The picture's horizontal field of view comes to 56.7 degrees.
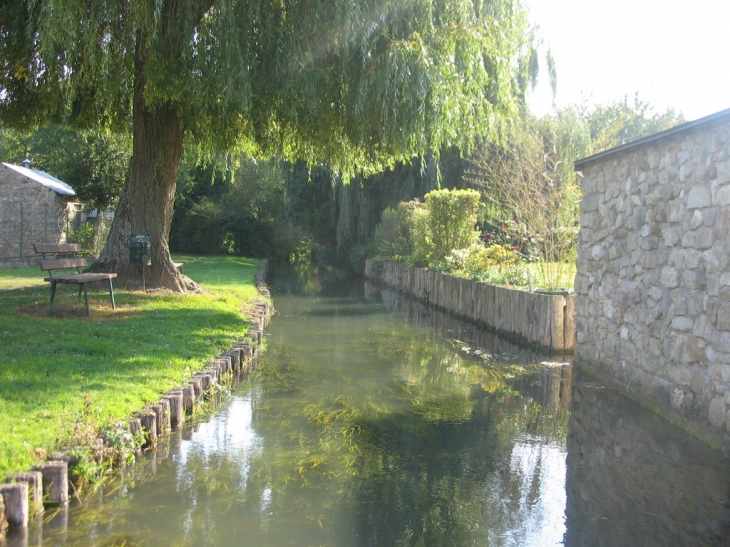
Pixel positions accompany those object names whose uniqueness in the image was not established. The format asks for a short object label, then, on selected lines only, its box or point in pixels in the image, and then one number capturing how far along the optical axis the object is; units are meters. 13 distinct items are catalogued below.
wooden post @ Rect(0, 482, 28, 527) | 4.02
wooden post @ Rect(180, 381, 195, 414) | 6.61
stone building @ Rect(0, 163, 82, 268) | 22.31
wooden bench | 9.48
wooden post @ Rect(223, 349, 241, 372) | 8.70
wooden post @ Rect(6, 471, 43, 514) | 4.19
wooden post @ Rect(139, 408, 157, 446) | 5.70
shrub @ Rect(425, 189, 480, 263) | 17.64
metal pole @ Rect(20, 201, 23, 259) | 22.19
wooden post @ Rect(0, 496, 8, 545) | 3.96
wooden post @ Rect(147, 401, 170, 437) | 5.96
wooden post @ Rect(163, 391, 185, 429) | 6.28
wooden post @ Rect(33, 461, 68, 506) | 4.41
